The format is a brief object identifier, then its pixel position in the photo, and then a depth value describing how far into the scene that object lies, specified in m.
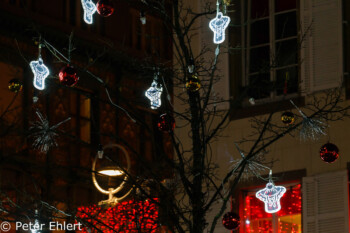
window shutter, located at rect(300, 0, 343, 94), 18.56
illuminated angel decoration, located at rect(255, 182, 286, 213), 16.73
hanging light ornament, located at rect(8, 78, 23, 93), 17.75
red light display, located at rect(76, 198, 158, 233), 16.20
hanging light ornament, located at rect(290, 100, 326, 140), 16.11
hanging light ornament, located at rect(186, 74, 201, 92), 15.60
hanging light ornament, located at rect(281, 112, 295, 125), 16.77
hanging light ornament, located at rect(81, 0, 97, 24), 16.28
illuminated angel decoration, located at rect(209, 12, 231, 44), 16.27
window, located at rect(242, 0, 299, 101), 19.30
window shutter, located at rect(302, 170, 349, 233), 17.80
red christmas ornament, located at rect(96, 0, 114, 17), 15.93
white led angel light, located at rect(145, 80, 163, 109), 16.53
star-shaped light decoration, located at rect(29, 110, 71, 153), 16.41
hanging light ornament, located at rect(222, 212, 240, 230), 16.08
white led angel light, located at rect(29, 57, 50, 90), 16.28
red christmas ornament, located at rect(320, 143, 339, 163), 16.08
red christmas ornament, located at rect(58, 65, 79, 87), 15.61
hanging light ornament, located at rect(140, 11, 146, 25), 16.67
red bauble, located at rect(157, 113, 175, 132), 16.00
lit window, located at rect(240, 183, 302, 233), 18.52
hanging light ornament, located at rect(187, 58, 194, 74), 15.92
